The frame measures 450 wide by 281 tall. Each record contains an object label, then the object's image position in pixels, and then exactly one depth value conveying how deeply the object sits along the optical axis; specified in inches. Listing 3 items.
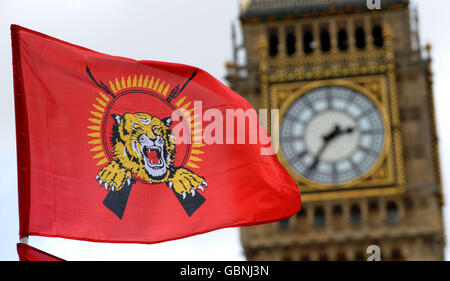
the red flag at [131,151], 954.7
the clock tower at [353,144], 2272.4
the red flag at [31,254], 872.9
